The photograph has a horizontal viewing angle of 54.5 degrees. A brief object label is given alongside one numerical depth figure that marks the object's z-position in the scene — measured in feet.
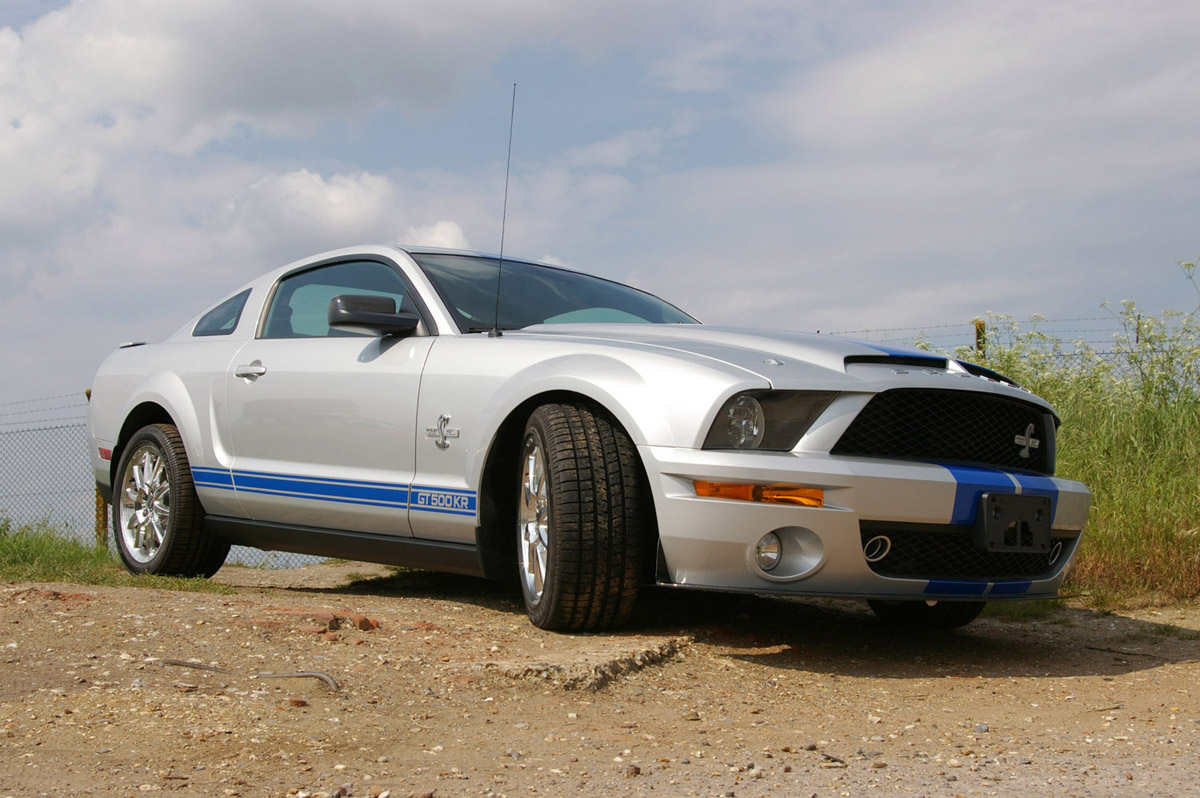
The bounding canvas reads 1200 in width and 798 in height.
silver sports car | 11.94
